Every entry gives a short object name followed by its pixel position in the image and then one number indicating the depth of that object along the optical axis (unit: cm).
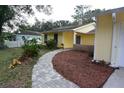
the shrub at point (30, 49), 659
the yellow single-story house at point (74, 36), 1238
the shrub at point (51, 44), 1214
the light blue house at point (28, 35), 2038
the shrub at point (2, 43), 1247
